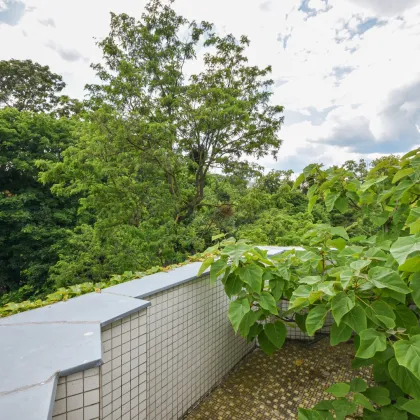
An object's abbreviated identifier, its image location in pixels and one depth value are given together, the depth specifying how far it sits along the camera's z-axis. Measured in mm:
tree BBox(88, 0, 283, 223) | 7547
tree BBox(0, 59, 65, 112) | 15172
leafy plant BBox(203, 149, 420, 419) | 1102
